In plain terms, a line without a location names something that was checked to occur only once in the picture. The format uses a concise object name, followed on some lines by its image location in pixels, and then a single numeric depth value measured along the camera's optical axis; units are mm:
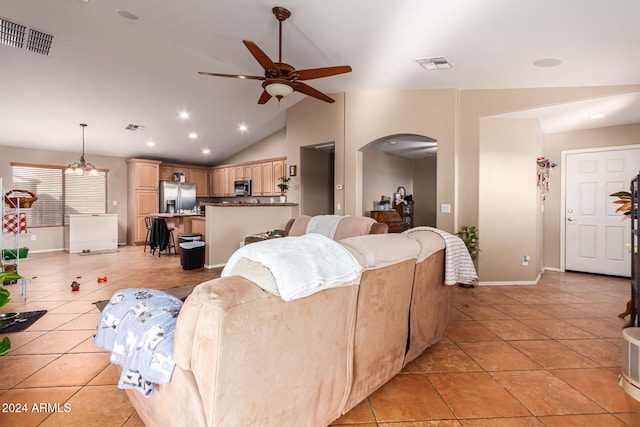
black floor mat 2748
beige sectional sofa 1019
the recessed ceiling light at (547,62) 3471
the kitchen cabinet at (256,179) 8109
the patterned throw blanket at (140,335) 1175
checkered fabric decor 3787
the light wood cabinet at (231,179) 8859
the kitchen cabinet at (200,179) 9305
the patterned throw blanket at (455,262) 2258
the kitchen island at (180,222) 6625
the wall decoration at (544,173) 4812
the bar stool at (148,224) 7260
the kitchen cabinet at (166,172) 8617
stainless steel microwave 8383
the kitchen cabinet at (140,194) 8062
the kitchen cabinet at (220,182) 9094
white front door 4840
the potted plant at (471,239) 4465
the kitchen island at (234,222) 5500
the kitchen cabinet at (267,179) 7836
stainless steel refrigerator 8391
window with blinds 6914
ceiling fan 3066
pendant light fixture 6520
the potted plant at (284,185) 6531
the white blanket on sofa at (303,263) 1137
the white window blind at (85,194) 7453
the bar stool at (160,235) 6602
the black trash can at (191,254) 5242
